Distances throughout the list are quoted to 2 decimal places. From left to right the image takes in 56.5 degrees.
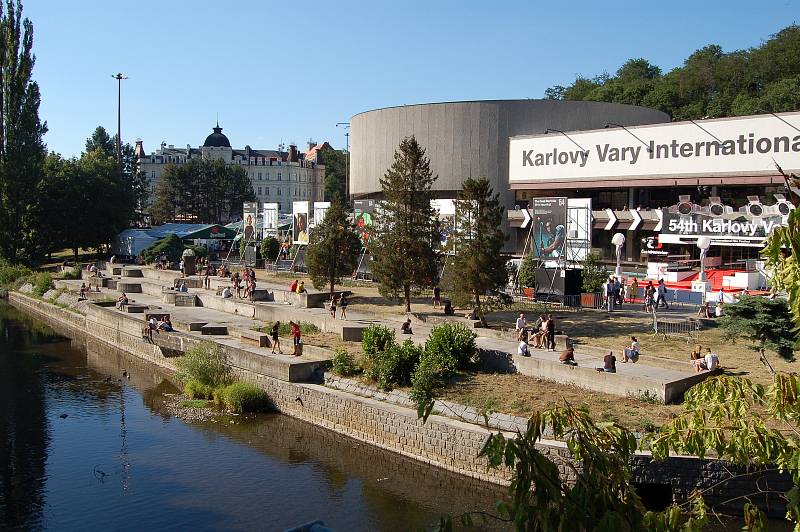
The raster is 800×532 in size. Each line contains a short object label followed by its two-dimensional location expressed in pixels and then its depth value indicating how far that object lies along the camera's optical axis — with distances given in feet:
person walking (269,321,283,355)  92.99
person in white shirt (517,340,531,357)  78.07
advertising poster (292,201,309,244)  167.94
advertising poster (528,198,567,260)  103.65
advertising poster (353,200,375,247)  140.67
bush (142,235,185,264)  193.36
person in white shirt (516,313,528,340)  88.14
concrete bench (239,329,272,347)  96.27
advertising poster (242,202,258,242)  185.78
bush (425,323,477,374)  77.56
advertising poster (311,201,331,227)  160.04
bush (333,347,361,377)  81.82
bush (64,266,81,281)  178.70
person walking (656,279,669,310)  102.31
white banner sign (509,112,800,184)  140.51
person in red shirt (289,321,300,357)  91.20
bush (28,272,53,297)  165.17
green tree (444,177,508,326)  93.45
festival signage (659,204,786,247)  131.34
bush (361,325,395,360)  81.92
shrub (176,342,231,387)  89.92
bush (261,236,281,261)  178.50
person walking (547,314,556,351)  82.69
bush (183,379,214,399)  88.58
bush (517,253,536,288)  114.42
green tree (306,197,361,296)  123.65
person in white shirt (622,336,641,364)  75.10
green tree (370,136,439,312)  108.58
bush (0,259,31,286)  183.62
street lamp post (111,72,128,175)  247.29
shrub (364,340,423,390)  76.93
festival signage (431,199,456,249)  111.45
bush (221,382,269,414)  82.94
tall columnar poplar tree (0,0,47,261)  185.68
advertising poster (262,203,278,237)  182.80
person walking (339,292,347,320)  108.37
